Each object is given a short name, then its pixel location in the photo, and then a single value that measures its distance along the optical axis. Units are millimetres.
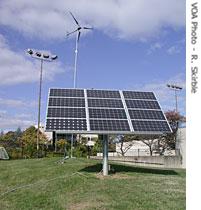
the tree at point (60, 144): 40842
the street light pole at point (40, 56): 28515
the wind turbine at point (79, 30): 20533
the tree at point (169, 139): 26276
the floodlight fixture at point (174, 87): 35587
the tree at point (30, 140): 28100
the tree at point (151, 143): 28840
